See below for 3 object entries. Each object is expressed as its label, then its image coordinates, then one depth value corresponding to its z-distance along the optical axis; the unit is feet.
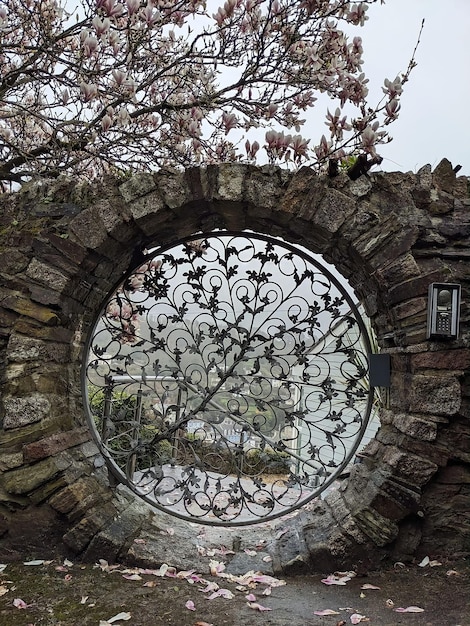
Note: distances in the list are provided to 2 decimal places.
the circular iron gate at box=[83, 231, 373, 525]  9.09
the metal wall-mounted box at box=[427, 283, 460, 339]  7.64
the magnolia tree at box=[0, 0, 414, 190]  8.66
